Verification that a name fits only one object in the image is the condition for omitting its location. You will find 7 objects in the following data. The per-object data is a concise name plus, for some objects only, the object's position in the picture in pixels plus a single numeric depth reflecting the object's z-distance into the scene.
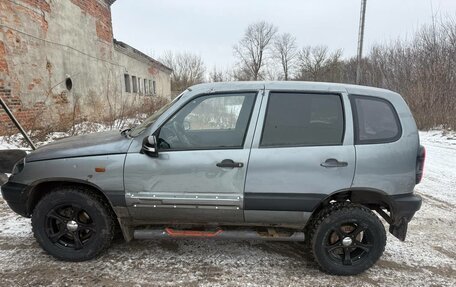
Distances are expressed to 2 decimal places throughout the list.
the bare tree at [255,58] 57.34
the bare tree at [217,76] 50.94
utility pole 16.52
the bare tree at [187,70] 44.80
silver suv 2.80
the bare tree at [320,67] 41.66
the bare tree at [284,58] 60.59
